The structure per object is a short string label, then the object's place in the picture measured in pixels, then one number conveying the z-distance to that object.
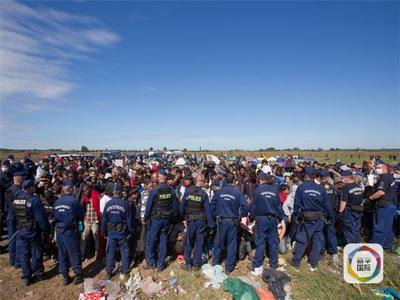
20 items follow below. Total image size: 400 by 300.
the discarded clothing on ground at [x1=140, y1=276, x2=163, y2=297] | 5.58
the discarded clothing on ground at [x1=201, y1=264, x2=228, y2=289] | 5.80
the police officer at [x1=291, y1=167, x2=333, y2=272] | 6.22
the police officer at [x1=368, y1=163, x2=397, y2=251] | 7.20
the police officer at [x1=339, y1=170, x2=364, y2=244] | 6.87
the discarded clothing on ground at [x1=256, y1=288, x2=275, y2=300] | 5.26
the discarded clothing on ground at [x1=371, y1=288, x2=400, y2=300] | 5.19
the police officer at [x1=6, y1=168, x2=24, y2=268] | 6.57
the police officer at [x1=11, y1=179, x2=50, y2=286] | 5.74
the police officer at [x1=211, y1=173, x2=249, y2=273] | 6.09
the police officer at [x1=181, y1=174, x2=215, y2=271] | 6.14
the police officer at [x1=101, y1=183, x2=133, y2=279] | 5.93
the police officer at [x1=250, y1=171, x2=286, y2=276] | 6.08
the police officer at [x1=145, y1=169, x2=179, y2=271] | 6.18
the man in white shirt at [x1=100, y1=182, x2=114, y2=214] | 6.85
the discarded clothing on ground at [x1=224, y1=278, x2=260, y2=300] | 5.10
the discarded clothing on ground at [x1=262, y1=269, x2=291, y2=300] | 5.44
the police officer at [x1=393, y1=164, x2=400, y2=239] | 8.14
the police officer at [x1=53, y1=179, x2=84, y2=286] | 5.69
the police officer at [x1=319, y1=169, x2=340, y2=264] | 6.64
